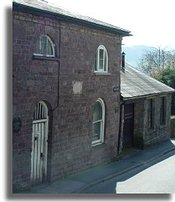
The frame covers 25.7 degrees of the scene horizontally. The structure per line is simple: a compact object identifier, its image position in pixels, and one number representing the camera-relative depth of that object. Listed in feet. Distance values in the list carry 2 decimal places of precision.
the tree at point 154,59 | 202.01
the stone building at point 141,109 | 58.13
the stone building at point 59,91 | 33.88
